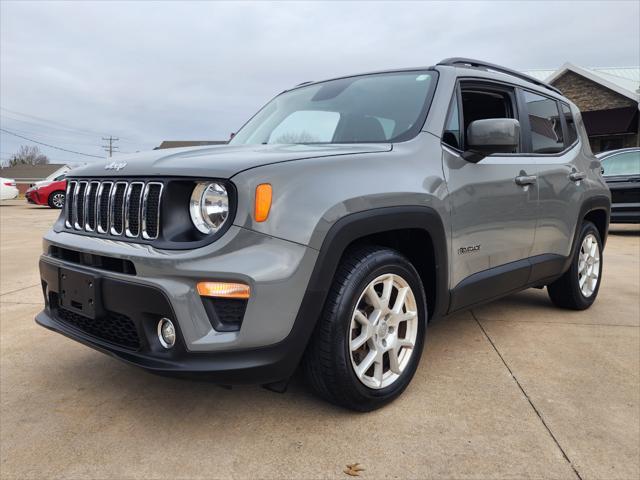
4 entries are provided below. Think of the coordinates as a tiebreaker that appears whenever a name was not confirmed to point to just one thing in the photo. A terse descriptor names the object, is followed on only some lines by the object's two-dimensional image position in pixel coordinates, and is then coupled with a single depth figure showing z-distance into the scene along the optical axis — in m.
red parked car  19.91
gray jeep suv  2.02
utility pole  72.00
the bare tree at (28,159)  89.44
